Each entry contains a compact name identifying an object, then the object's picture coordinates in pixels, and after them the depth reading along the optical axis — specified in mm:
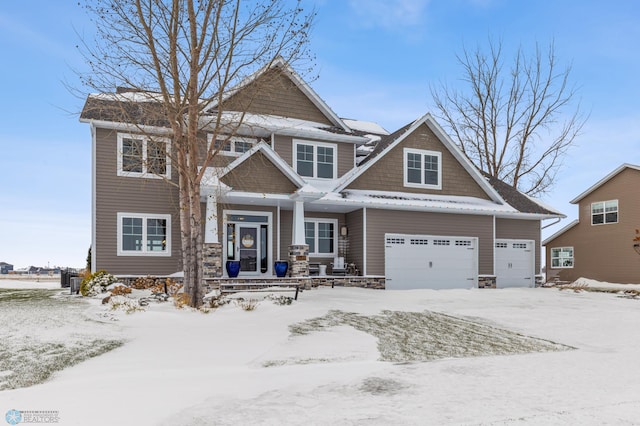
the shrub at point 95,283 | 14750
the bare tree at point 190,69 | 12133
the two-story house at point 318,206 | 17297
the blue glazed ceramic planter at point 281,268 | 17734
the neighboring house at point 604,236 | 24484
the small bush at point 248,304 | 11602
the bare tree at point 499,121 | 32781
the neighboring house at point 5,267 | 51875
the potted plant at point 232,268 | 17328
